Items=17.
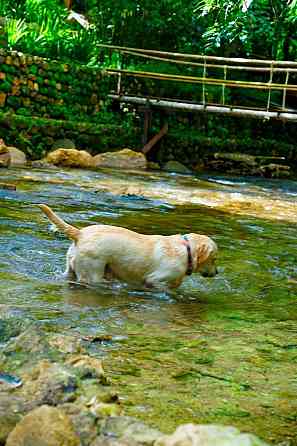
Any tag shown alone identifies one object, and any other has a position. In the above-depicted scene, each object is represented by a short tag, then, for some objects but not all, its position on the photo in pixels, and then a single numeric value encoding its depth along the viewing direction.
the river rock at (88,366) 2.57
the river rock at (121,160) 16.02
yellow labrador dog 4.78
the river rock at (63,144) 16.30
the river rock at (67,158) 14.37
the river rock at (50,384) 2.35
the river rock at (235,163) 18.50
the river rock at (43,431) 1.95
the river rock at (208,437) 1.75
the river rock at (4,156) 12.37
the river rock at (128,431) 1.96
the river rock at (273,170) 18.58
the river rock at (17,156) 13.91
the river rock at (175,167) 17.50
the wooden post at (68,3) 26.04
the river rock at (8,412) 2.06
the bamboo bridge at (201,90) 16.53
